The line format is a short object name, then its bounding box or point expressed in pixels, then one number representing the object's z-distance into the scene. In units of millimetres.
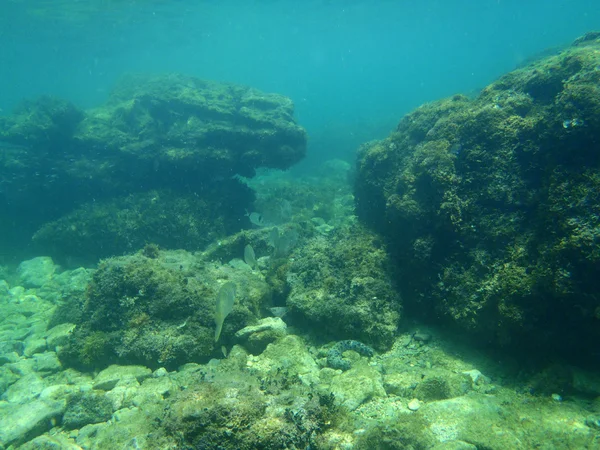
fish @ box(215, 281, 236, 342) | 4605
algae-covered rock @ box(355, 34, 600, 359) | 4051
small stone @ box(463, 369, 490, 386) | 4273
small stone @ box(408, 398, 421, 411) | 3930
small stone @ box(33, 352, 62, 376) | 5953
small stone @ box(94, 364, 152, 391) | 4867
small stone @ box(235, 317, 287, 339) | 5648
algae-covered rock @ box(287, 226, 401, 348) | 5660
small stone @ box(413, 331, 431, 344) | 5441
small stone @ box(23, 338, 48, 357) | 6894
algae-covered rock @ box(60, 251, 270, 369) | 5434
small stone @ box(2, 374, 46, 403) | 5297
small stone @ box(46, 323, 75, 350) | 6638
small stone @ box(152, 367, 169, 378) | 5076
